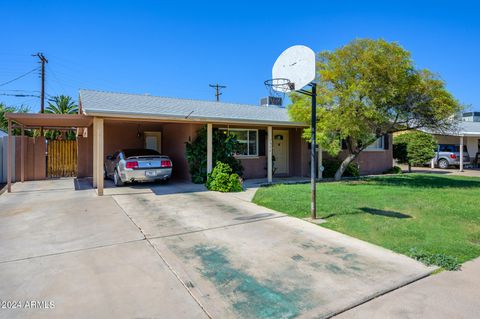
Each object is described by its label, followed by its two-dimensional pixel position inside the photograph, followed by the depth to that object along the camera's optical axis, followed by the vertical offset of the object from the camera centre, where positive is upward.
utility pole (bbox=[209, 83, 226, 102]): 37.96 +8.80
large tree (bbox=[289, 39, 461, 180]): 10.06 +2.20
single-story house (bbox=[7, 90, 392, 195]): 9.69 +1.09
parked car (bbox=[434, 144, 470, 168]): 20.89 +0.03
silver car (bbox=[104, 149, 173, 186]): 10.41 -0.37
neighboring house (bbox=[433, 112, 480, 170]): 23.30 +1.18
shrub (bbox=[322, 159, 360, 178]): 14.29 -0.59
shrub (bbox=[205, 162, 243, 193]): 10.04 -0.86
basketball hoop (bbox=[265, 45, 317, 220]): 6.36 +1.86
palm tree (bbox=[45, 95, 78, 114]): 28.41 +4.75
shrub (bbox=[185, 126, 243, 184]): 11.40 +0.15
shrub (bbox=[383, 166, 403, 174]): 16.78 -0.79
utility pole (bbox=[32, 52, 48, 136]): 25.38 +6.91
